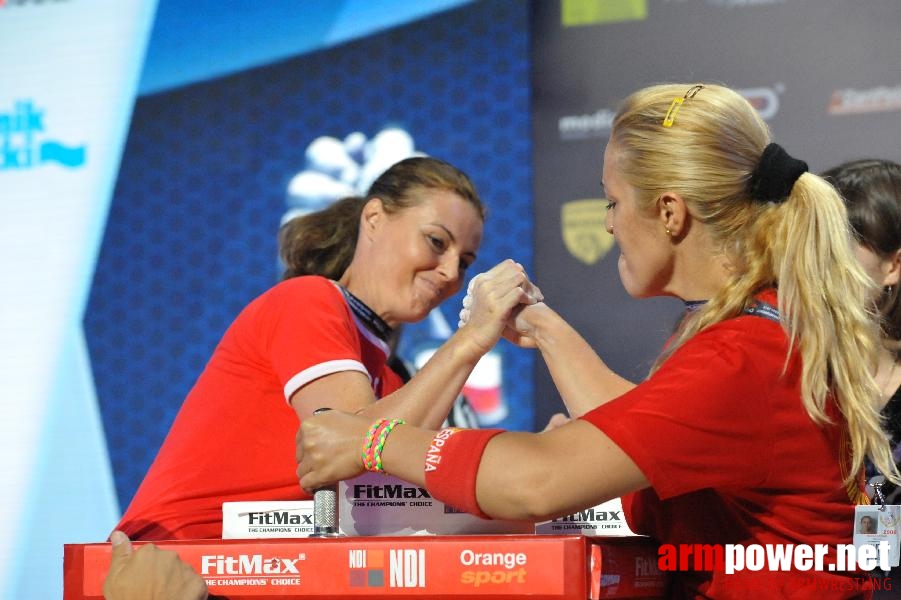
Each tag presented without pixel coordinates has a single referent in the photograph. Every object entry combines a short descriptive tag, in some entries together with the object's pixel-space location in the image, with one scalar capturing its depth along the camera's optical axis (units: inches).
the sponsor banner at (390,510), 195.1
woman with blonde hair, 188.6
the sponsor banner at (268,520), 198.5
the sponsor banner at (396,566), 188.6
